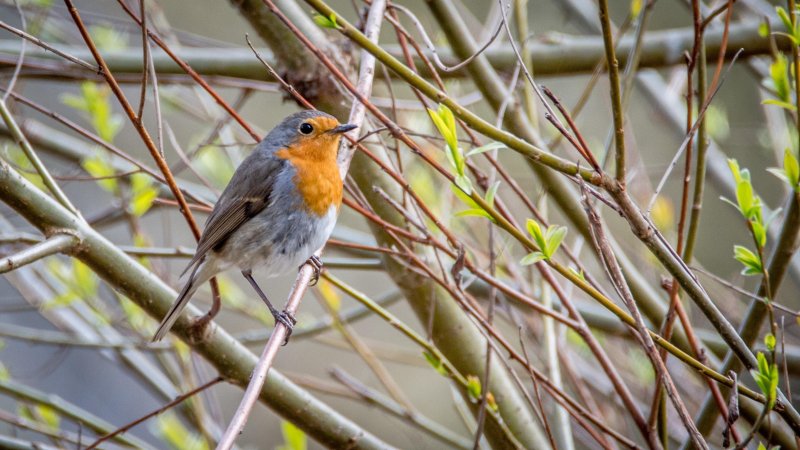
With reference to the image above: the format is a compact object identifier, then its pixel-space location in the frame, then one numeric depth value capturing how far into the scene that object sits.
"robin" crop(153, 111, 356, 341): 6.82
